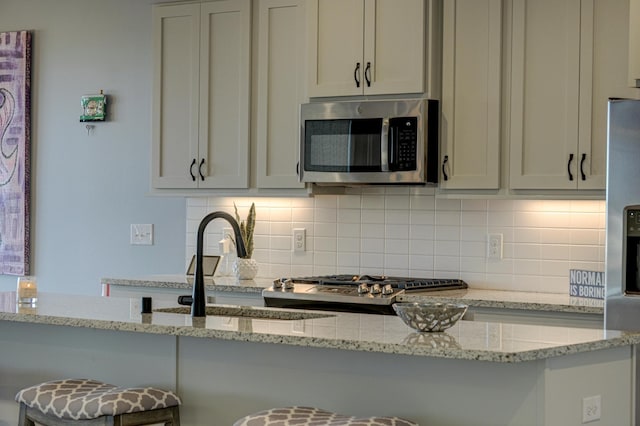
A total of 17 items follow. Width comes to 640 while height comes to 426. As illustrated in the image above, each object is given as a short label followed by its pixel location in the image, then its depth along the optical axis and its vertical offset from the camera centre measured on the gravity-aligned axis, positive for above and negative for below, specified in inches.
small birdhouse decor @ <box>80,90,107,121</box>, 232.4 +22.0
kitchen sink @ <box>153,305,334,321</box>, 137.9 -16.1
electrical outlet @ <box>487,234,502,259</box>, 188.4 -8.3
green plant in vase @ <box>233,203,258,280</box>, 201.9 -11.6
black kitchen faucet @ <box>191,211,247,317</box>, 126.4 -8.6
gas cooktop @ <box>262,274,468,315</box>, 171.0 -16.2
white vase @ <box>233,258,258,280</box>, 201.8 -14.1
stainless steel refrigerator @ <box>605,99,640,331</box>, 150.2 -1.7
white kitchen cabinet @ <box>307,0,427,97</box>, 182.4 +29.9
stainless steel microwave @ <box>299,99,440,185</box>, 180.2 +11.5
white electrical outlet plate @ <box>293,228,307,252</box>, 208.7 -8.0
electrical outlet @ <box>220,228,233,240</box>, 217.5 -7.1
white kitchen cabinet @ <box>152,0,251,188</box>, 202.2 +22.3
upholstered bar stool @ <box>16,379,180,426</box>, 113.3 -24.5
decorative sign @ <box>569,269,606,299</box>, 167.2 -13.7
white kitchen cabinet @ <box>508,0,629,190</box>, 166.2 +20.6
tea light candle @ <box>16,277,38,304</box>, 143.6 -13.7
